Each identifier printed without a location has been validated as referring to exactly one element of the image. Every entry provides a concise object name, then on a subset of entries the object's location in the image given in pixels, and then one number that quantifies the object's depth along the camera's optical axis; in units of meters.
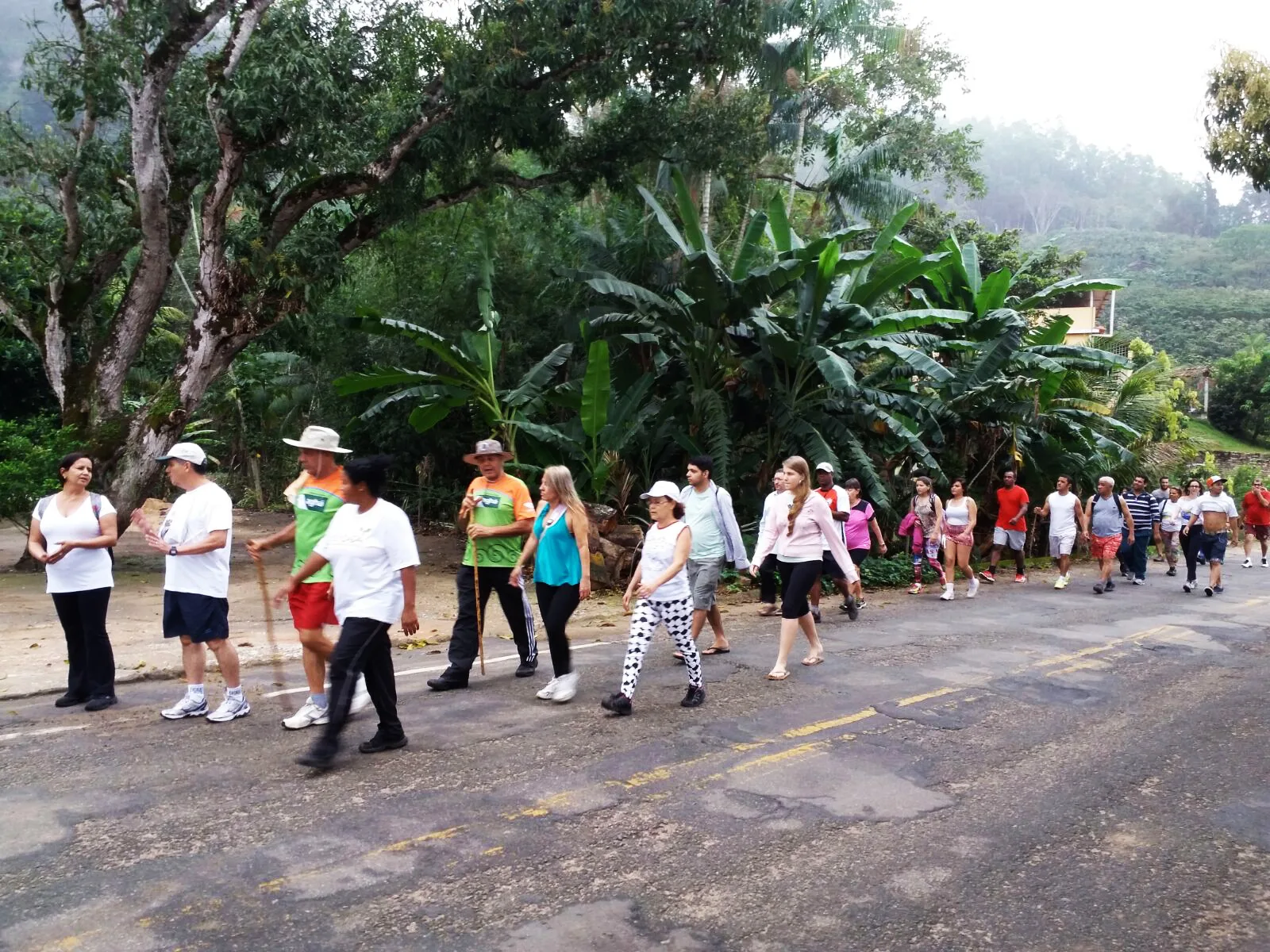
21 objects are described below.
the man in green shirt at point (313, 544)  6.39
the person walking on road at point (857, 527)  12.43
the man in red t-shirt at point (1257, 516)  19.80
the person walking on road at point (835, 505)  11.65
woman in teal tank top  7.31
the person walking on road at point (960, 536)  14.12
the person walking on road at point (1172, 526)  17.56
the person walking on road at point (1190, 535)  14.95
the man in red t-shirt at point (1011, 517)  15.96
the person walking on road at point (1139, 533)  15.91
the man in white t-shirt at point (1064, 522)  15.55
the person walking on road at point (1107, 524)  15.29
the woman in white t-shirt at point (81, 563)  6.95
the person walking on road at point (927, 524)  14.30
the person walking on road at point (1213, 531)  14.91
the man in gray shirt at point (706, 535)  8.88
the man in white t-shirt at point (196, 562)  6.51
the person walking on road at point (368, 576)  5.75
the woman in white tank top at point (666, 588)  7.15
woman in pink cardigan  8.34
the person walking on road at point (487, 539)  7.68
